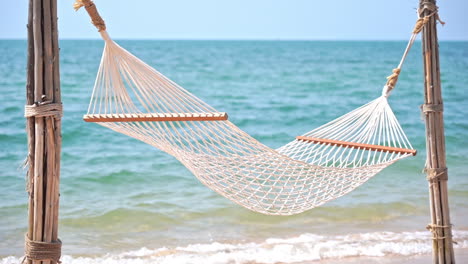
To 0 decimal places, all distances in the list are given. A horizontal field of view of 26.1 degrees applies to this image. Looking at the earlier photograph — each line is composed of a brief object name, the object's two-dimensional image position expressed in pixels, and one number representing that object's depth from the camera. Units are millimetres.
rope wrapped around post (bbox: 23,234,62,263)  5250
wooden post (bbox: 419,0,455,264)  6230
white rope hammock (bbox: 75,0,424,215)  5657
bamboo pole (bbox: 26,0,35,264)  5193
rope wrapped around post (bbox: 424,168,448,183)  6312
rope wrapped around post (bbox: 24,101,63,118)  5166
